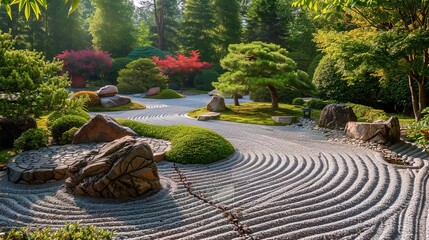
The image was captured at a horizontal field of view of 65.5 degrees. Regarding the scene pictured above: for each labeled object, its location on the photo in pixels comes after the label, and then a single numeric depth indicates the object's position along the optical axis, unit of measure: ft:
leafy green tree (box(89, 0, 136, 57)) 102.68
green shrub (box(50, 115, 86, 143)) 28.68
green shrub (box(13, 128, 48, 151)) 25.09
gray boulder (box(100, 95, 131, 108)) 56.18
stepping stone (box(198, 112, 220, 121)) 44.42
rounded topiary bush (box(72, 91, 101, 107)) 55.26
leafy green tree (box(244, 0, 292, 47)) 92.27
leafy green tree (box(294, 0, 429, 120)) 28.97
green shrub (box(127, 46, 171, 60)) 100.90
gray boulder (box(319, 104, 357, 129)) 37.19
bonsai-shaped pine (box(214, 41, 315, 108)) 45.57
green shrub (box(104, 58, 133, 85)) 94.02
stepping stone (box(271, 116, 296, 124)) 41.14
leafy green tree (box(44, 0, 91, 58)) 99.04
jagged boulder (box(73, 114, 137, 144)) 27.53
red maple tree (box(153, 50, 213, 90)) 85.81
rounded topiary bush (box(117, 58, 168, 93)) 77.77
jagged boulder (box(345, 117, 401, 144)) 29.07
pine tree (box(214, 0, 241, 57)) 104.58
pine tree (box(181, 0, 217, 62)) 106.93
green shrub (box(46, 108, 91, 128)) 32.36
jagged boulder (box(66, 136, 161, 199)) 17.12
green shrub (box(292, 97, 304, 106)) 56.60
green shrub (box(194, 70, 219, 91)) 94.27
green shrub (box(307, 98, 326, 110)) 51.83
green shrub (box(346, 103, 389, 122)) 40.04
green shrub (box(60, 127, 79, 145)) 27.89
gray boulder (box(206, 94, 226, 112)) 50.08
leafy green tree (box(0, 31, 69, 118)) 23.94
